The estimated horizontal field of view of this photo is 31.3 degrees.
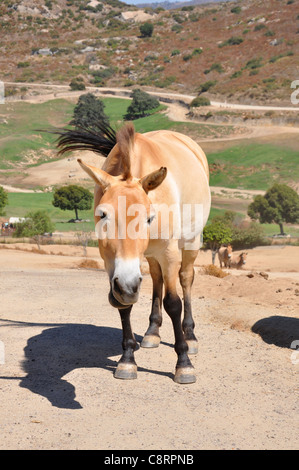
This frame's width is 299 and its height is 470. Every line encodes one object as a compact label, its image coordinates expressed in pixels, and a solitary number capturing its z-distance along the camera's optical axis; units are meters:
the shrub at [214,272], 17.30
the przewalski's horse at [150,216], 5.25
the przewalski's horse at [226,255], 27.38
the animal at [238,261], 27.12
